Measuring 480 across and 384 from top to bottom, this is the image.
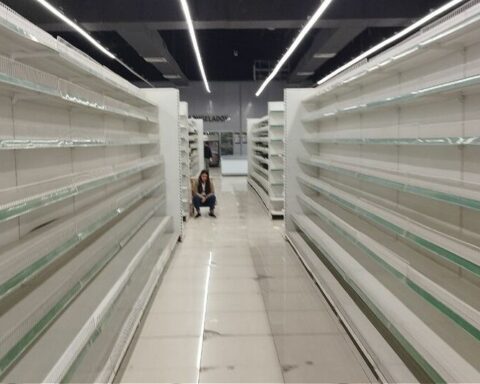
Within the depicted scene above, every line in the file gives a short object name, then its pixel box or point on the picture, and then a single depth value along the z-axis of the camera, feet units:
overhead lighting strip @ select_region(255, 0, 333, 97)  20.22
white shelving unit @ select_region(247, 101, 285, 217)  29.58
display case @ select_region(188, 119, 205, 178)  43.75
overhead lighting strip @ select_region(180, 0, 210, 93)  19.82
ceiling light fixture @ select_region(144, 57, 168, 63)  45.42
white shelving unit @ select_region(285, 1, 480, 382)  8.00
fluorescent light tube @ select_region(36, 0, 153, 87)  21.04
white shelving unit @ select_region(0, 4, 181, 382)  7.00
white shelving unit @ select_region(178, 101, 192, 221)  29.01
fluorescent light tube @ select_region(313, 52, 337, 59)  44.62
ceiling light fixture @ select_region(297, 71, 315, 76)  57.57
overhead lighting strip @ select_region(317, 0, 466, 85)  20.87
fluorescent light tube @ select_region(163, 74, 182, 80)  59.06
